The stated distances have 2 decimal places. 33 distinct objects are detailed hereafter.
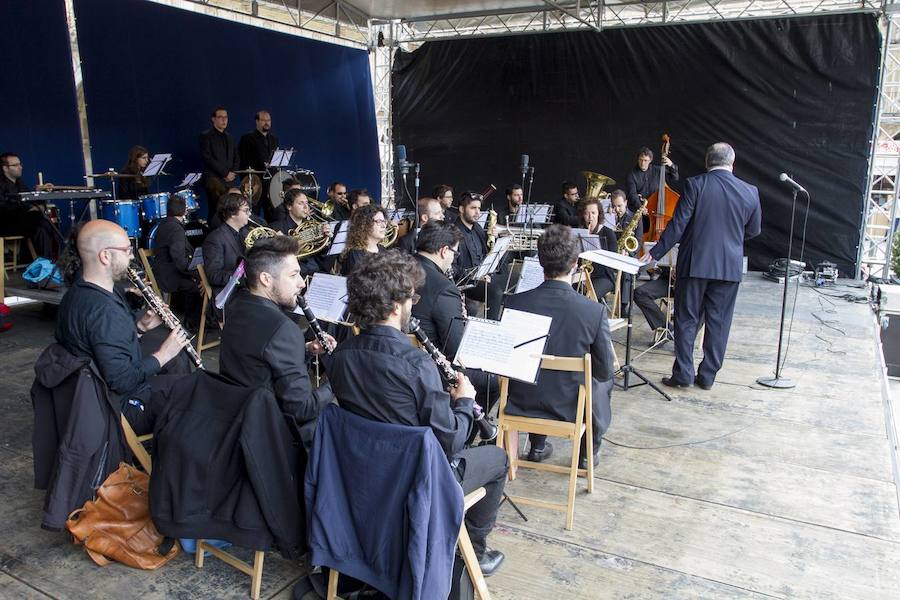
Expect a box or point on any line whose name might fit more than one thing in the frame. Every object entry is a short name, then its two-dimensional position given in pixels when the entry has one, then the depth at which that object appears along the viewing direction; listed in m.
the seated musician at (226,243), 5.38
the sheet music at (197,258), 5.88
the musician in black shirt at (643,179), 9.12
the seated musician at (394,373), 2.23
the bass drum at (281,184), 9.76
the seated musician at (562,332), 3.26
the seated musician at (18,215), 7.74
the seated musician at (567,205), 8.24
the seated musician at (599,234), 6.34
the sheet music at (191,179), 8.98
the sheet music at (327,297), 3.90
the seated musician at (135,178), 8.52
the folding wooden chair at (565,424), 3.07
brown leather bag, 2.82
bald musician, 2.90
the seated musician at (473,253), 6.31
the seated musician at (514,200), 8.76
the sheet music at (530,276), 4.82
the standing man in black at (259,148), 9.92
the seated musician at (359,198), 7.28
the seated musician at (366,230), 4.77
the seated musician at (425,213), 5.94
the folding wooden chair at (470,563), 2.41
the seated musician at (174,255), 6.05
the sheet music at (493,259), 5.10
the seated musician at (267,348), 2.69
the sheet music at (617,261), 4.35
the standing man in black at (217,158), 9.34
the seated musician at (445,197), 7.42
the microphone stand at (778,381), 5.11
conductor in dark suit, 4.89
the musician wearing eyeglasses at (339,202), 8.17
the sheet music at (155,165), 8.31
